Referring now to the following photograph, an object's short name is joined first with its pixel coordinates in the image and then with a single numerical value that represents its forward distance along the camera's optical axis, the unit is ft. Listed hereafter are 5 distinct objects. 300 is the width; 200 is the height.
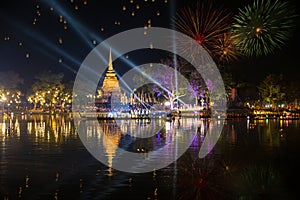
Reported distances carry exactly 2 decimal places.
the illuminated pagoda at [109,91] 449.48
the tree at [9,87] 332.80
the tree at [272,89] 295.48
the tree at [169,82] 227.61
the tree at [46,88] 338.95
